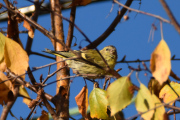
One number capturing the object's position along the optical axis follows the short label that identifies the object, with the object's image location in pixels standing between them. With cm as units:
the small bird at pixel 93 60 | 524
